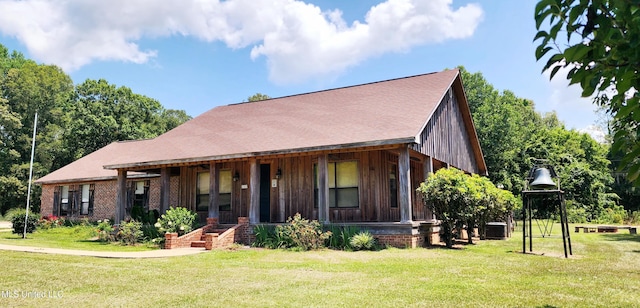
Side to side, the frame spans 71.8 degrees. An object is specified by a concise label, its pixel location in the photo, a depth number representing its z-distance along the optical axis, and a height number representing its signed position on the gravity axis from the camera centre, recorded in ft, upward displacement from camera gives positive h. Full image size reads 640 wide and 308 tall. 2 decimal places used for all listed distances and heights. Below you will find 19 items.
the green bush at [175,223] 47.83 -1.81
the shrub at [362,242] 40.55 -3.50
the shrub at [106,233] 52.30 -3.09
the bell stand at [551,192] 37.58 +0.59
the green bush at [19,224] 61.07 -2.16
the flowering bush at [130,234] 49.93 -3.05
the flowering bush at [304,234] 41.88 -2.84
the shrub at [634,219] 96.54 -4.22
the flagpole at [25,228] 60.06 -2.69
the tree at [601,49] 7.61 +2.66
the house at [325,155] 45.52 +5.58
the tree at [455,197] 41.91 +0.46
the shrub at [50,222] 79.66 -2.57
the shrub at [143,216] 54.65 -1.18
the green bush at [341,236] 41.57 -3.10
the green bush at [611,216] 101.74 -3.74
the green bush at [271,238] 43.88 -3.32
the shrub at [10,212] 122.79 -1.06
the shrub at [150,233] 49.49 -3.03
